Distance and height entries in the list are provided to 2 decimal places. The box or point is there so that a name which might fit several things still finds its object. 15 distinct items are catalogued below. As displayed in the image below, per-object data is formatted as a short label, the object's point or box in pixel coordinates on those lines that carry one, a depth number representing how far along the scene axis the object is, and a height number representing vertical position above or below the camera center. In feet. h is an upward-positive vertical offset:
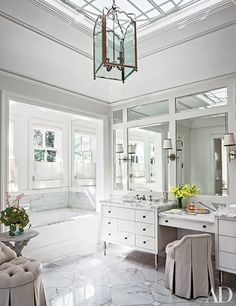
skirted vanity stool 9.77 -3.84
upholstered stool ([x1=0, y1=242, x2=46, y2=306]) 7.63 -3.48
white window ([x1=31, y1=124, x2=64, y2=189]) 18.93 +0.62
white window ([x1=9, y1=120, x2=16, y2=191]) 17.29 +0.11
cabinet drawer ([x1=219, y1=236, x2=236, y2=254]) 9.96 -3.06
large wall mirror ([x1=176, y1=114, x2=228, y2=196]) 12.80 +0.49
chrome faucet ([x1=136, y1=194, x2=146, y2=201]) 15.10 -1.89
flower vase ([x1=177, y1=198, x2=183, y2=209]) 13.54 -2.00
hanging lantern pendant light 7.79 +3.58
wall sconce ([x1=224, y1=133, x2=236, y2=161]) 11.92 +0.96
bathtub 13.60 -4.00
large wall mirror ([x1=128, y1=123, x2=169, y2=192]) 14.97 +0.33
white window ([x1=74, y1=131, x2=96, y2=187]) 20.68 +0.47
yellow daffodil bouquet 13.17 -1.40
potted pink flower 10.58 -2.14
